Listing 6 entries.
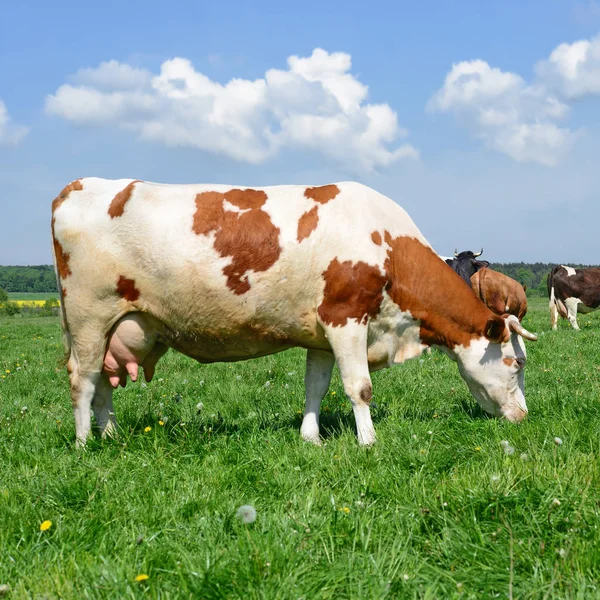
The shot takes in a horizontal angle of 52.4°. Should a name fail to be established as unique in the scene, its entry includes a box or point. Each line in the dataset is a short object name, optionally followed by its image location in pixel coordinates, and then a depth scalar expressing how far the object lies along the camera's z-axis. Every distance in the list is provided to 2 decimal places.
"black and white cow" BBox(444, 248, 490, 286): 18.41
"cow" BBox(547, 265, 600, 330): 21.22
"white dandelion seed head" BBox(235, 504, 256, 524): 3.41
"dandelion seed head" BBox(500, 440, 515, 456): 4.62
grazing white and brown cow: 5.83
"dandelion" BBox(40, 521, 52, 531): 3.55
